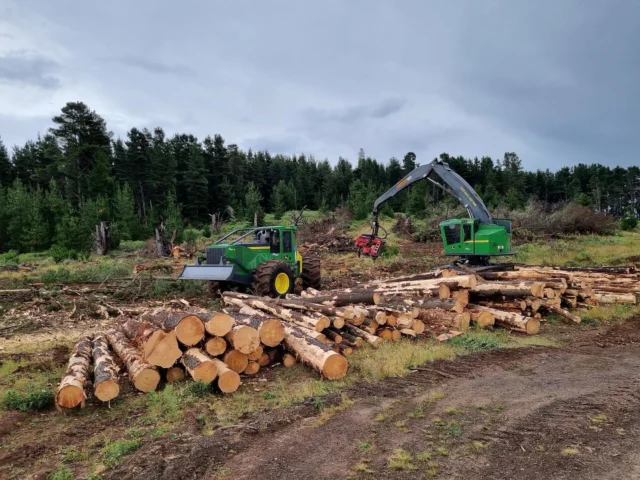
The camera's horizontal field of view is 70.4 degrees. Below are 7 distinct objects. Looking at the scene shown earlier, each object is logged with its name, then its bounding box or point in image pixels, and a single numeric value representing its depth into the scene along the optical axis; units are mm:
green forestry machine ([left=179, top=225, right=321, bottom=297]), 12144
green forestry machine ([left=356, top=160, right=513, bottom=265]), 13188
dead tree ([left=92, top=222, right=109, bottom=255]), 29688
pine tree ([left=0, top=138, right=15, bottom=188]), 50719
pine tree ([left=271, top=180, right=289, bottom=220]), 50875
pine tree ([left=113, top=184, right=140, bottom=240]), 38719
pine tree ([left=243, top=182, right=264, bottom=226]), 44250
